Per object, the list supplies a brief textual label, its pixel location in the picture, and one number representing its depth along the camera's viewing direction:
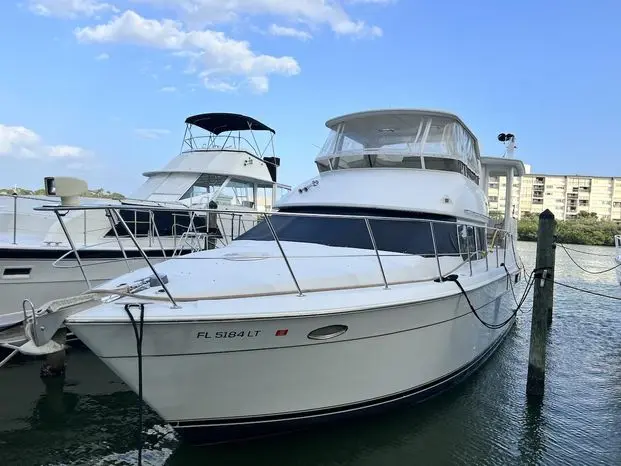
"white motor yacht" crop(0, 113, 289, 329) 8.32
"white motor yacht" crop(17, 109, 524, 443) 4.30
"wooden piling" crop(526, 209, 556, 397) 7.10
